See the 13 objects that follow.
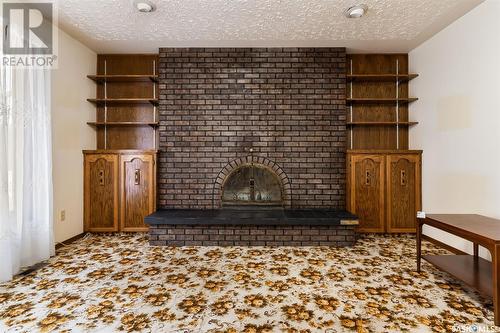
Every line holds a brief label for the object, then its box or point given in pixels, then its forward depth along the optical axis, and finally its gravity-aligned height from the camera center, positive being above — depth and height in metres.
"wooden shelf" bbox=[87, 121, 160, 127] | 3.38 +0.63
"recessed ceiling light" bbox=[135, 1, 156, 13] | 2.29 +1.55
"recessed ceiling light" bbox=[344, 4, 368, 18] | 2.37 +1.54
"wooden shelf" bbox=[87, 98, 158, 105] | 3.36 +0.96
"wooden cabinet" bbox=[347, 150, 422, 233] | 3.23 -0.30
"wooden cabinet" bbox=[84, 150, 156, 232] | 3.27 -0.28
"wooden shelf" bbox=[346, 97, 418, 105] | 3.33 +0.92
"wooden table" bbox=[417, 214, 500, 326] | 1.49 -0.65
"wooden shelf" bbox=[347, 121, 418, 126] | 3.34 +0.60
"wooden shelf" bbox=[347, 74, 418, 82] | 3.32 +1.24
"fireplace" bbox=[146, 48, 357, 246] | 3.34 +0.53
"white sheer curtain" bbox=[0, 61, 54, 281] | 2.05 -0.01
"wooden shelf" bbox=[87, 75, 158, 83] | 3.38 +1.28
